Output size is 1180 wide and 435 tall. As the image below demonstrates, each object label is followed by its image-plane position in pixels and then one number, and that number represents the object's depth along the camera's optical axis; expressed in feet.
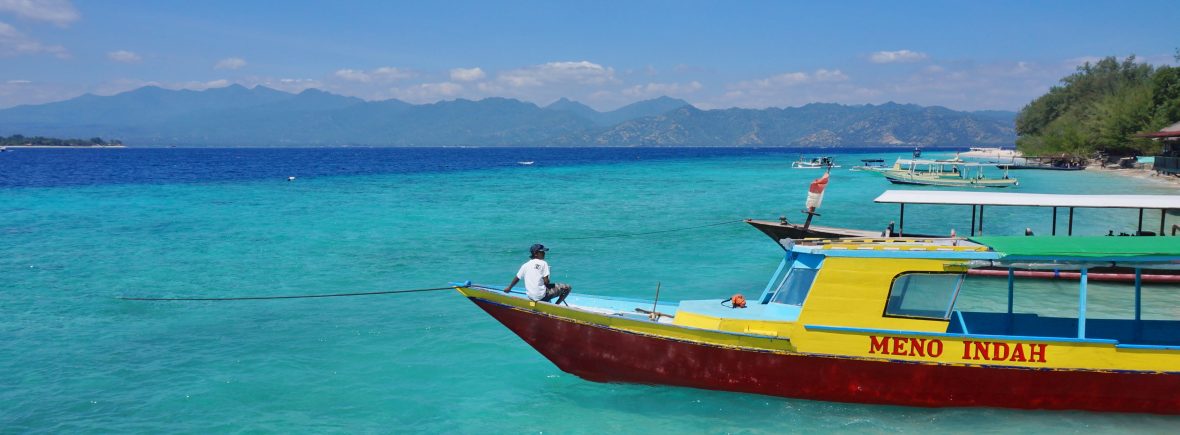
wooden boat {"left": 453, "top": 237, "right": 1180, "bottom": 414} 30.96
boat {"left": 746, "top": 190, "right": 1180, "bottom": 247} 50.21
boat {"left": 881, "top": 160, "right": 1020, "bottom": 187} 164.13
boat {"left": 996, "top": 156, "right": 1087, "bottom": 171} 221.87
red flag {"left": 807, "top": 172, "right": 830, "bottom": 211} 59.67
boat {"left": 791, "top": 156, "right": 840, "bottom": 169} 299.79
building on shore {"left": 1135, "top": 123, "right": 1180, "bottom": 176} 143.33
